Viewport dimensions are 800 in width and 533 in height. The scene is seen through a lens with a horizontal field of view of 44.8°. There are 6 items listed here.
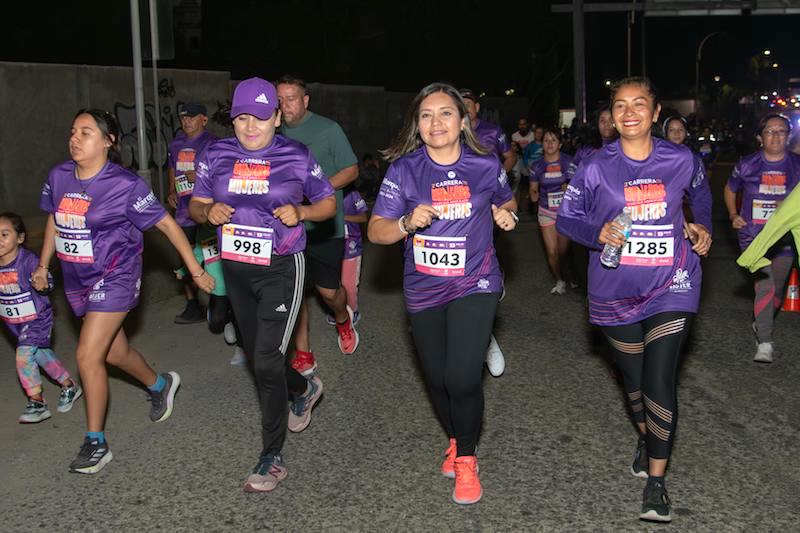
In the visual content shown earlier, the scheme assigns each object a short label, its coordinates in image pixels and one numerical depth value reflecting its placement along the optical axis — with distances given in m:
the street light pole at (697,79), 74.12
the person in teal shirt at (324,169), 6.88
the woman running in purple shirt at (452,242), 4.67
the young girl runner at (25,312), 6.10
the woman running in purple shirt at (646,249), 4.49
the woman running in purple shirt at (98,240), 5.26
